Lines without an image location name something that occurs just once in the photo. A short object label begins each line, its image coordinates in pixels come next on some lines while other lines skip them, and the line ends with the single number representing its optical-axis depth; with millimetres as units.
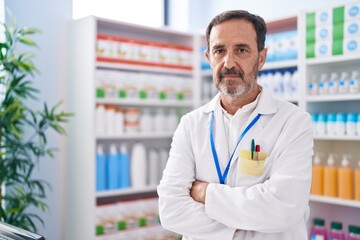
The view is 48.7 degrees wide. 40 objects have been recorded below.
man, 1496
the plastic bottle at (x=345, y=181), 2730
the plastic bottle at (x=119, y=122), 3295
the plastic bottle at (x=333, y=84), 2834
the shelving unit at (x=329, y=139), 2900
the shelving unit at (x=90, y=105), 3104
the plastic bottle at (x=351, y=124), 2715
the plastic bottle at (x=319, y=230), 2866
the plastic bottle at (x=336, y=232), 2801
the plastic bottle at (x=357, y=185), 2676
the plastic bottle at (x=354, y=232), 2713
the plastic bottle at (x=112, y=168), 3238
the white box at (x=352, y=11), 2666
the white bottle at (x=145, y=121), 3500
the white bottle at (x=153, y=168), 3553
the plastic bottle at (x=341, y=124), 2770
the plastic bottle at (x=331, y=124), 2815
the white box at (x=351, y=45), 2687
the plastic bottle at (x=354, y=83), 2729
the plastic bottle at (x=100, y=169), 3160
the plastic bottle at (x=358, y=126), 2699
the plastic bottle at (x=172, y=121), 3686
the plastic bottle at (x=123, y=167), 3309
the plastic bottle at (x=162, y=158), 3645
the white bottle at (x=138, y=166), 3398
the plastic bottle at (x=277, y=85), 3150
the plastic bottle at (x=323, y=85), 2879
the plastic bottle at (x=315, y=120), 2918
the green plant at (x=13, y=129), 2600
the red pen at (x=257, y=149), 1572
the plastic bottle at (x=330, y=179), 2811
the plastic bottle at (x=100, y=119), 3166
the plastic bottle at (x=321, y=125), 2867
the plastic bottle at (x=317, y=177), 2883
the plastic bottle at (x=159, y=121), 3596
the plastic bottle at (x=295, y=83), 3043
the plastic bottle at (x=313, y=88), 2934
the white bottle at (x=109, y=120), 3244
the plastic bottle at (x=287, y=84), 3090
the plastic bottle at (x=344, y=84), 2779
